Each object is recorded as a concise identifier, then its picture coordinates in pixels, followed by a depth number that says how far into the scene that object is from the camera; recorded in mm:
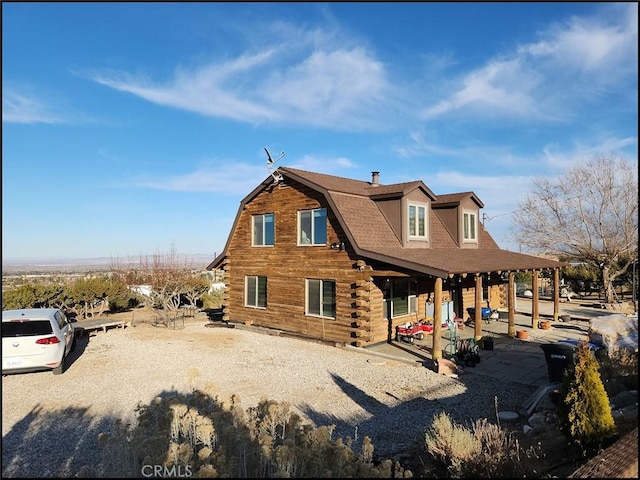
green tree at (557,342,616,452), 4980
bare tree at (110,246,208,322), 22031
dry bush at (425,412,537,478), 4754
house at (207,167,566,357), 13570
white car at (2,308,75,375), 9367
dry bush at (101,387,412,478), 4129
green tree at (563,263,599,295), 27797
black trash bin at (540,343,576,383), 8492
